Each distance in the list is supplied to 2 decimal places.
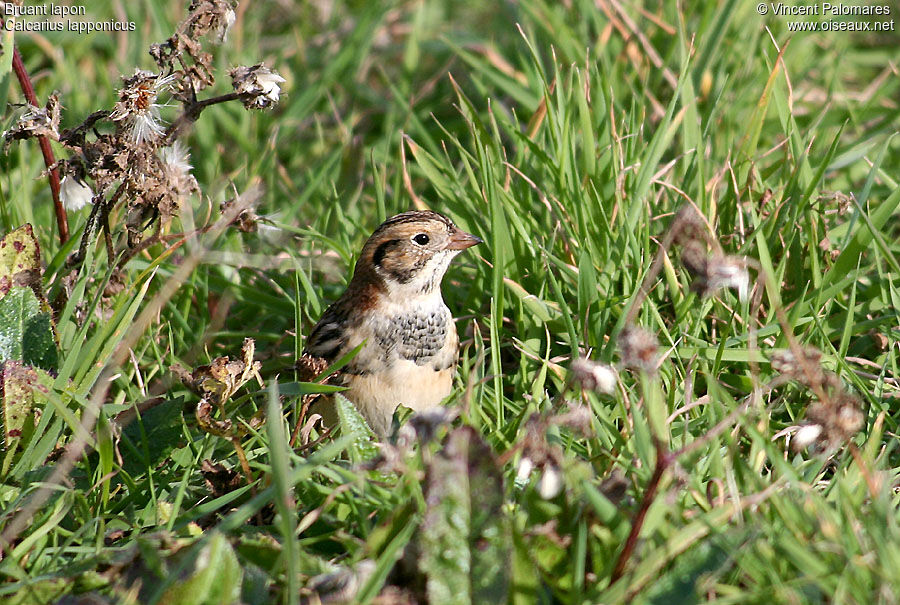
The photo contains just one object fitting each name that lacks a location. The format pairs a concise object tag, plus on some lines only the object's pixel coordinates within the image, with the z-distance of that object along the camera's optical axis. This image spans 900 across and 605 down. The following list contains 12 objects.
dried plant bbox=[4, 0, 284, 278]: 7.29
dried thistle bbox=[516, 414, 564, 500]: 5.36
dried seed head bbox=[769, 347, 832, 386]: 5.53
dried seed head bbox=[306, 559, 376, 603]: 5.30
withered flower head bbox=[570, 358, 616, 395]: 5.54
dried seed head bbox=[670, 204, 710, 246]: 5.35
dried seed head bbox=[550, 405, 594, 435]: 5.43
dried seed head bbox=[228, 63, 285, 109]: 7.27
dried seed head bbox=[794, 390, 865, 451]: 5.44
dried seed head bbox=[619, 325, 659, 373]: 5.09
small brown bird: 8.09
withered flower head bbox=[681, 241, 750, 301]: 5.31
